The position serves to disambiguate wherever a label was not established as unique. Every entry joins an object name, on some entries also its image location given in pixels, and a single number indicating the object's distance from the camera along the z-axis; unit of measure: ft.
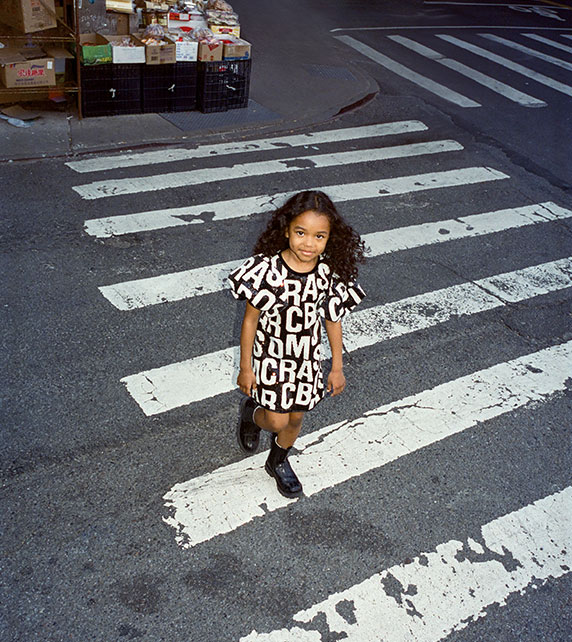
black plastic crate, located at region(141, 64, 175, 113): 34.14
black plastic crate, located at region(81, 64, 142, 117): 32.78
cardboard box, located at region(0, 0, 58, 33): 31.78
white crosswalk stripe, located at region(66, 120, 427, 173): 29.50
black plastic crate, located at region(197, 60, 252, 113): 35.12
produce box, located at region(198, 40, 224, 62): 34.24
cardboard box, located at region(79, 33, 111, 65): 31.60
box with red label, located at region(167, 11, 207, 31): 35.71
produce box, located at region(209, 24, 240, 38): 35.68
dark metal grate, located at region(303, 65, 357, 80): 44.42
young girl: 11.78
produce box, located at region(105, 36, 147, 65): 32.37
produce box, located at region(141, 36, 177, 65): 32.91
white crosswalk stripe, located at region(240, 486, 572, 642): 11.91
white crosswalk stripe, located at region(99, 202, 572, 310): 20.51
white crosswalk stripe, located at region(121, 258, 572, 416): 16.93
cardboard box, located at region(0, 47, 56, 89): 31.78
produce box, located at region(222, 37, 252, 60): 34.91
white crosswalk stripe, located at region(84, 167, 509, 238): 24.26
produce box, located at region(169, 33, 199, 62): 33.83
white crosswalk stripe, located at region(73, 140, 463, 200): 27.02
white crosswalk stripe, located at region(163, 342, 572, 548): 13.80
